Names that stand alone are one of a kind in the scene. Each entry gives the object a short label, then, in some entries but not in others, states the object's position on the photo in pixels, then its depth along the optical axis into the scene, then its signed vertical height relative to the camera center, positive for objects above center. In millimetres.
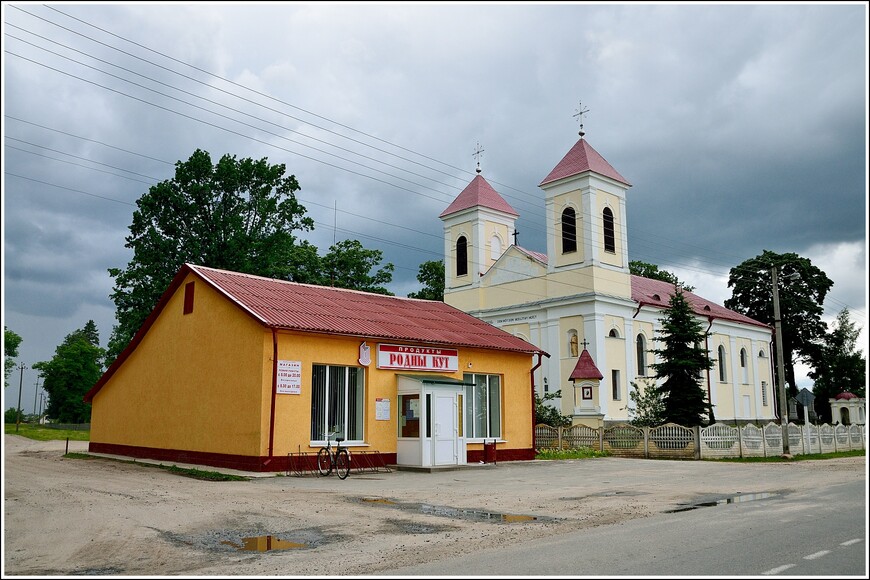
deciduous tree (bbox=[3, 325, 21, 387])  67112 +3321
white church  39531 +5474
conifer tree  31562 +475
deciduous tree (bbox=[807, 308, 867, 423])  63938 +471
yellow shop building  19422 -102
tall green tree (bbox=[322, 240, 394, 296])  46250 +7124
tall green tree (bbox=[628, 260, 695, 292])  66494 +9878
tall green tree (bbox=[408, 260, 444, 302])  59781 +8323
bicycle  18953 -2142
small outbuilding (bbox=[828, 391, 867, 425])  56438 -2302
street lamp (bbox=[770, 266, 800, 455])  27828 +253
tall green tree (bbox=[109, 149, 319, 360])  39938 +8427
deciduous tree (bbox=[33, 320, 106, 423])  87562 +607
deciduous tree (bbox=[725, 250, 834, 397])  63969 +6904
